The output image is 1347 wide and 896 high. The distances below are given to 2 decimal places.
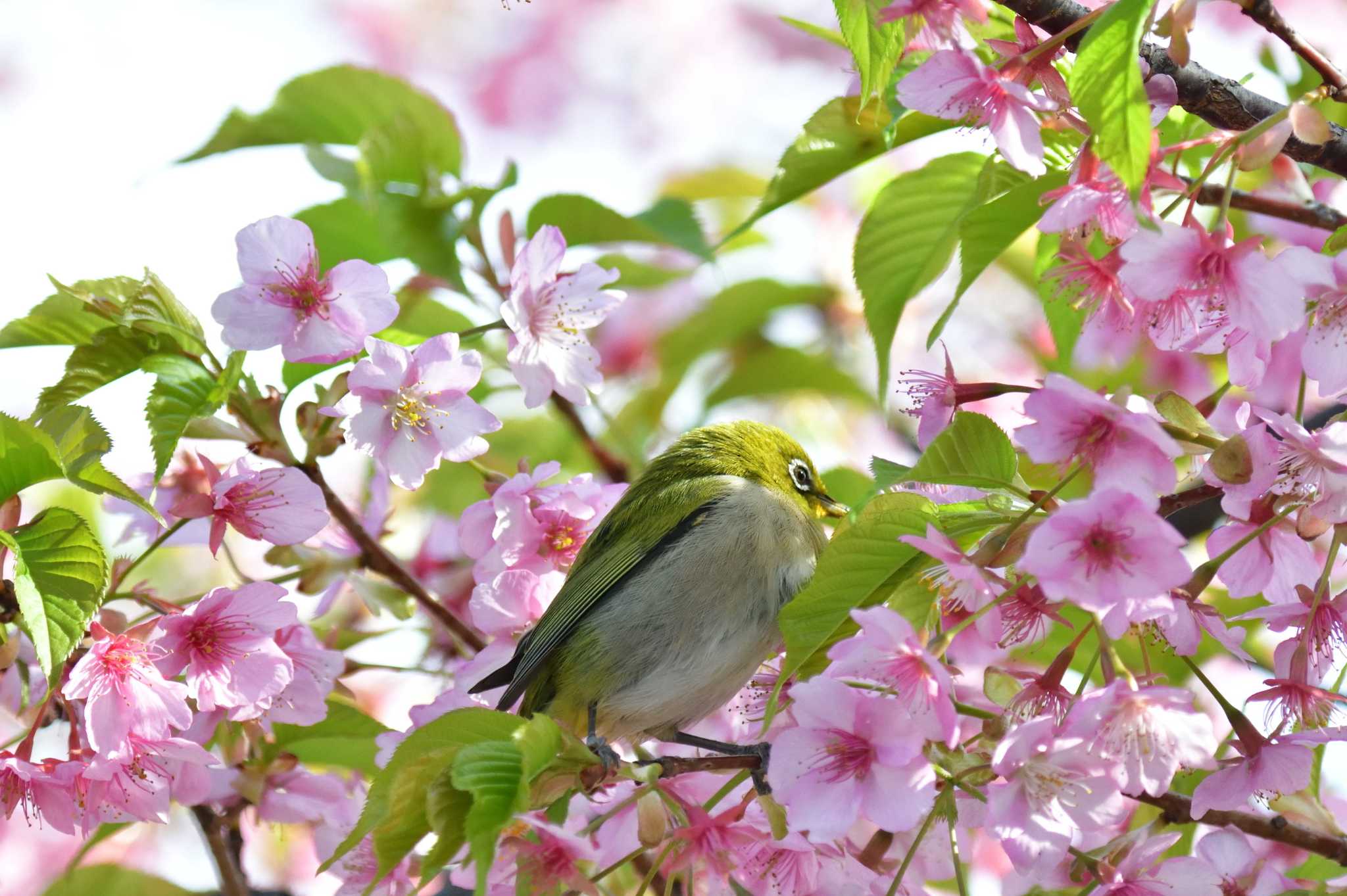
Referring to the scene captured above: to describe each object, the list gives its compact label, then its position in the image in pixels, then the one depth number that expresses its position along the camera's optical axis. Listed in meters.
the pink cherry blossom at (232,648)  4.53
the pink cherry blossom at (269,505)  4.76
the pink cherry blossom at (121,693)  4.16
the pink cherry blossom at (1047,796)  3.43
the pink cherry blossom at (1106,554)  3.10
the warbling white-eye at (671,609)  5.90
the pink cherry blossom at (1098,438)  3.30
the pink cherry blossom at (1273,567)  3.93
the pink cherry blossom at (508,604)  5.41
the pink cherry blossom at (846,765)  3.55
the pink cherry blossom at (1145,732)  3.39
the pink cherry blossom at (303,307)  4.69
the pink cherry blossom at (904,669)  3.34
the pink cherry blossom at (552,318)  4.97
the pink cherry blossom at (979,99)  3.70
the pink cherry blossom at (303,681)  5.07
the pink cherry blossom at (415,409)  4.62
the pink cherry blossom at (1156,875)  3.92
